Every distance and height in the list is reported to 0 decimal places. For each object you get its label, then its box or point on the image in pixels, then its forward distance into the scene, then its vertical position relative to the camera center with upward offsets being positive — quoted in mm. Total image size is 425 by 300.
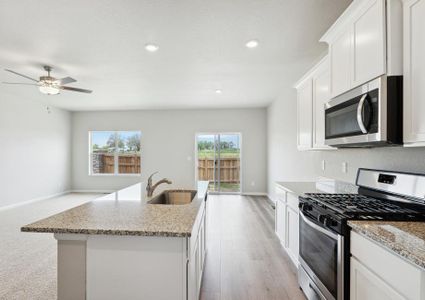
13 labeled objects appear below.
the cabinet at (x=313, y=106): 2352 +556
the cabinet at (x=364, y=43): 1361 +784
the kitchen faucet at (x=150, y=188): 2178 -389
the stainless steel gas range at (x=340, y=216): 1380 -435
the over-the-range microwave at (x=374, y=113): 1375 +265
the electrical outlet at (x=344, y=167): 2442 -177
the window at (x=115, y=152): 7031 -69
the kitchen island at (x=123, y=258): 1270 -646
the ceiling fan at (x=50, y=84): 3258 +991
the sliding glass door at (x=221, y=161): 6742 -330
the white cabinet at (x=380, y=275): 920 -600
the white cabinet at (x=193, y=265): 1298 -787
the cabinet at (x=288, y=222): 2344 -861
